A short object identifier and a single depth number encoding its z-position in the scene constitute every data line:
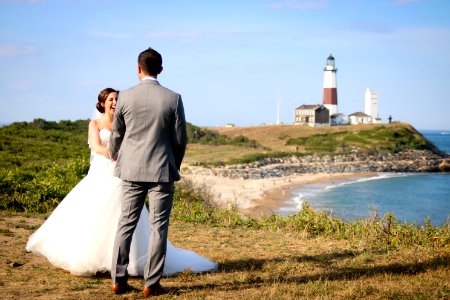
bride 6.95
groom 5.82
